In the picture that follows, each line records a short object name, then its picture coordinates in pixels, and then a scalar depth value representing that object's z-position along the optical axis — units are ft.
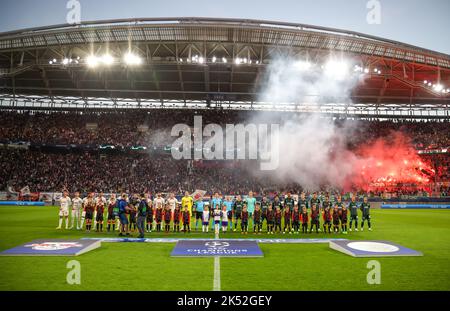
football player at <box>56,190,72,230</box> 50.08
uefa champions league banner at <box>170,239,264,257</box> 31.53
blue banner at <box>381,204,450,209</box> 108.27
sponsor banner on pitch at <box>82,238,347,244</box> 40.45
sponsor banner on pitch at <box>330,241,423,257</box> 31.73
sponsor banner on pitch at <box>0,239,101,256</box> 30.73
